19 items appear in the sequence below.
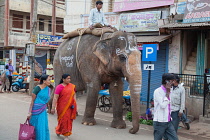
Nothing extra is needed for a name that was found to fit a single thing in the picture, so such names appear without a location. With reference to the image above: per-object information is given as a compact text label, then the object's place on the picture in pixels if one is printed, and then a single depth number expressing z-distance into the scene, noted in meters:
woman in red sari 6.54
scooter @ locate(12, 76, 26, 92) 16.66
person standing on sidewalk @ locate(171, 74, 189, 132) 6.50
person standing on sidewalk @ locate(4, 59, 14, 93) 16.27
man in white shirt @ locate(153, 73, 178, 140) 5.17
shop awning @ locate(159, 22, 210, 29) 10.09
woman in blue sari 5.64
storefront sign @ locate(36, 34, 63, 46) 25.61
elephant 7.42
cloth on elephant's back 8.77
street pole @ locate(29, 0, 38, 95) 14.48
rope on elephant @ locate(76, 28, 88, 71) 9.39
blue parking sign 9.33
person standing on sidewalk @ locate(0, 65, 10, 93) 16.13
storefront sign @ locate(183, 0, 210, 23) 10.59
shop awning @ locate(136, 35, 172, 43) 11.97
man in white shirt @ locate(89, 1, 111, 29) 9.52
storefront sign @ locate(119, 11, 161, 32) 12.92
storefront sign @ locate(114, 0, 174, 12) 12.63
